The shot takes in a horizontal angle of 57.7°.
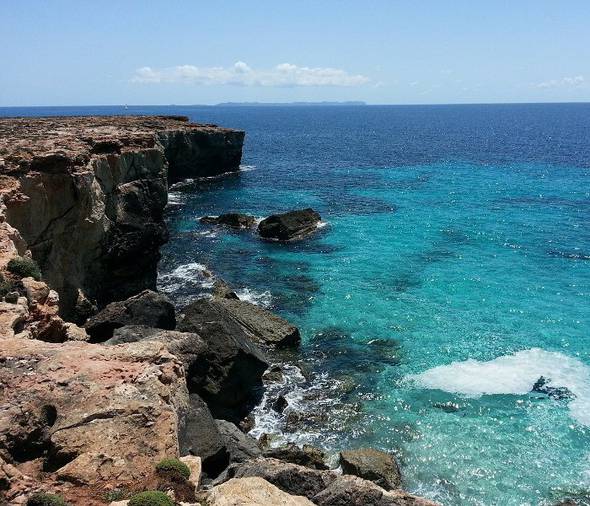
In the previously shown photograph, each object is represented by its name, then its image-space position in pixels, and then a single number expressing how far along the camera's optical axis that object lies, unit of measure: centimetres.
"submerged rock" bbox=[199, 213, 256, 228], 6512
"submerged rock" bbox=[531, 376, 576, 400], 3027
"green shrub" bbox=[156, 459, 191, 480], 1223
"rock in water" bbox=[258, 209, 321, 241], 5947
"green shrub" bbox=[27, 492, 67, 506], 1109
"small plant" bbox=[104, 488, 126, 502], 1158
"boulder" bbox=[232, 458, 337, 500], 1584
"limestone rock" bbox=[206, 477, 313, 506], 1272
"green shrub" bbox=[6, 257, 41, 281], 2128
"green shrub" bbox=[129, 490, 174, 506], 1095
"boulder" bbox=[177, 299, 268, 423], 2789
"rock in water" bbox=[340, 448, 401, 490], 2305
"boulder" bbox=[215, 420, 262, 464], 2236
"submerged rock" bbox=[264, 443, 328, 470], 2380
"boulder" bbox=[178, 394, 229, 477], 2036
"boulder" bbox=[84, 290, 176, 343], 2947
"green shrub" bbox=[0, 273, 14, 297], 1908
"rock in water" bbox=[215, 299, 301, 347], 3562
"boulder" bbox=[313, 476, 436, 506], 1477
